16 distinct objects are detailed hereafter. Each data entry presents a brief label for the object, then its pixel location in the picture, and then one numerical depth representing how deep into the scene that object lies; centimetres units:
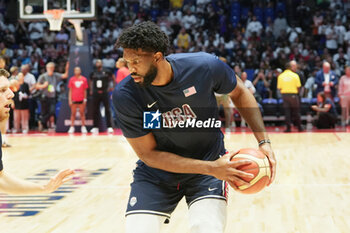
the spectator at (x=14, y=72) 1350
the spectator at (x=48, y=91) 1548
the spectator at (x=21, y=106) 1438
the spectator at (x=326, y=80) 1583
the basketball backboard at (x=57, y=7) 1412
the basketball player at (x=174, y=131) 313
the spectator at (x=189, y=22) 2075
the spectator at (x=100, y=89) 1477
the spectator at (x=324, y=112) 1529
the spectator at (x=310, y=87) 1680
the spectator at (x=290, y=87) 1427
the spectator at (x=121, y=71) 1354
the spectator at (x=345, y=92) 1557
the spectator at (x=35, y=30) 2072
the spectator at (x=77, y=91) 1458
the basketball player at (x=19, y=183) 339
